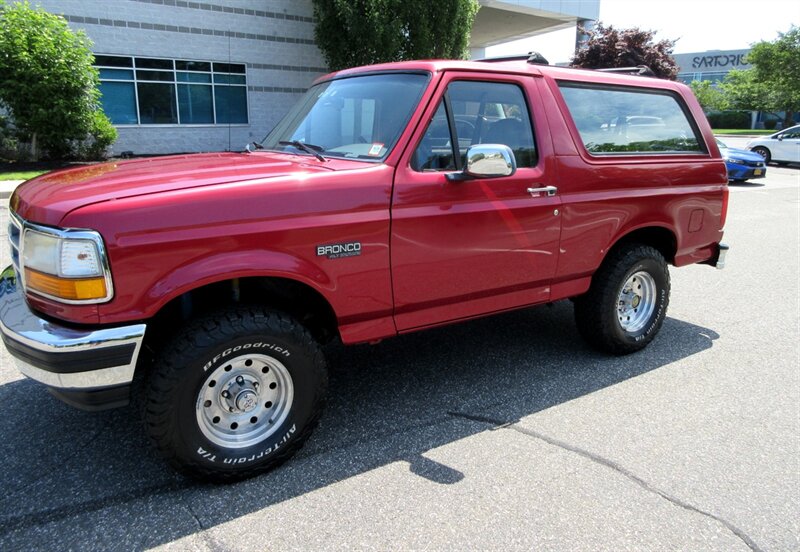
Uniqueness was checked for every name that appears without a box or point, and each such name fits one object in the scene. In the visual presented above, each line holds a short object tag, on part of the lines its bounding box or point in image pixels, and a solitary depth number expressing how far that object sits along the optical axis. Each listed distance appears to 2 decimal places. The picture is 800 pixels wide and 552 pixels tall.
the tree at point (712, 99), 53.60
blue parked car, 16.55
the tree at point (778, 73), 38.81
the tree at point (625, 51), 26.44
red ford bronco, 2.49
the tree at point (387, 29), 17.89
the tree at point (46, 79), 13.56
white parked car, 21.64
